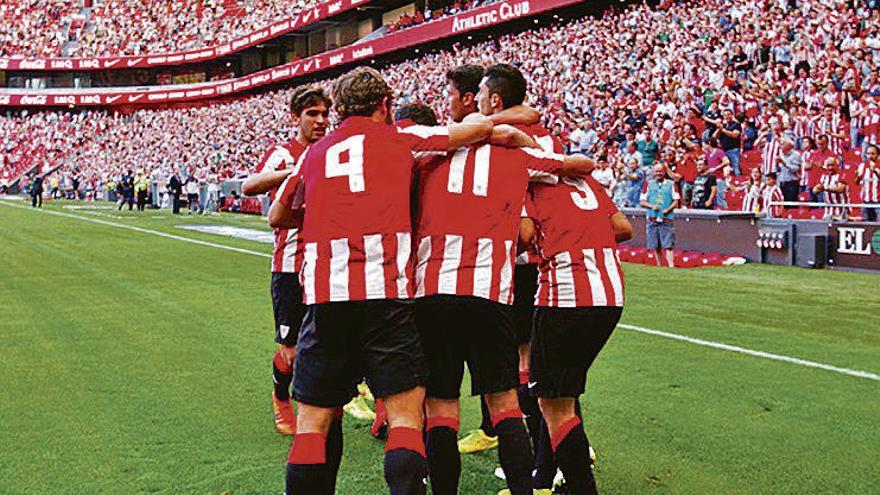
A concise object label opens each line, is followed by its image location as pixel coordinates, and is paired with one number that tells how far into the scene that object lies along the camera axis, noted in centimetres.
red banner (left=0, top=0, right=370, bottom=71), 5322
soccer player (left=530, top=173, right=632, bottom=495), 375
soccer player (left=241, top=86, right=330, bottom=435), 504
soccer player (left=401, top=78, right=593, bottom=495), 367
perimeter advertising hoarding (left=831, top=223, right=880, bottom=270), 1484
